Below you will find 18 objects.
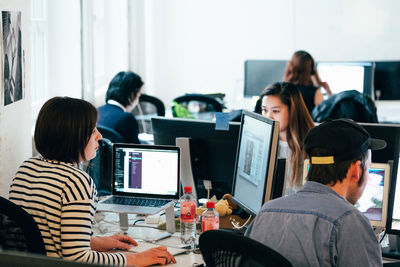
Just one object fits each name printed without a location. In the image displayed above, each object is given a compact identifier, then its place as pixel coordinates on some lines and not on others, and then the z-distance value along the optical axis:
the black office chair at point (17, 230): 1.86
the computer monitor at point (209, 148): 2.88
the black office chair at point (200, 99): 5.38
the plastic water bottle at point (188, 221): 2.55
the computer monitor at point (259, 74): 6.49
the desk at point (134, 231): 2.37
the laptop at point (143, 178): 2.66
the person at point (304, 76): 5.41
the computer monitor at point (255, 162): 2.31
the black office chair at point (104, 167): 3.26
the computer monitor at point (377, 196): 2.39
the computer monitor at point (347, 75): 6.16
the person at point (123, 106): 4.26
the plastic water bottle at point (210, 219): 2.47
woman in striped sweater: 2.05
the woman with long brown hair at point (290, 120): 2.96
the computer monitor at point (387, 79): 6.30
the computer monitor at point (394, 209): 2.36
